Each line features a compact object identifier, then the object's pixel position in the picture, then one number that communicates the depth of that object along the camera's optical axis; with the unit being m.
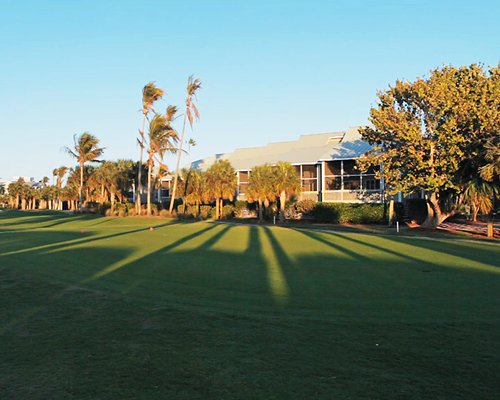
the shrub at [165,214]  45.53
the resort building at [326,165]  38.48
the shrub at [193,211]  44.27
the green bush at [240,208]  45.03
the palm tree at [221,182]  42.91
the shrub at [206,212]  44.02
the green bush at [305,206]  38.50
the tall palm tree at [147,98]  48.50
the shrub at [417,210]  34.31
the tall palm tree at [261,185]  37.84
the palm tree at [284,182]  37.47
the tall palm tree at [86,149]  61.78
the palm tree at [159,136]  48.03
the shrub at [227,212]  44.12
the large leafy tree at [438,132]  24.78
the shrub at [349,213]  33.81
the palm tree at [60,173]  110.38
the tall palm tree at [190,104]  48.41
